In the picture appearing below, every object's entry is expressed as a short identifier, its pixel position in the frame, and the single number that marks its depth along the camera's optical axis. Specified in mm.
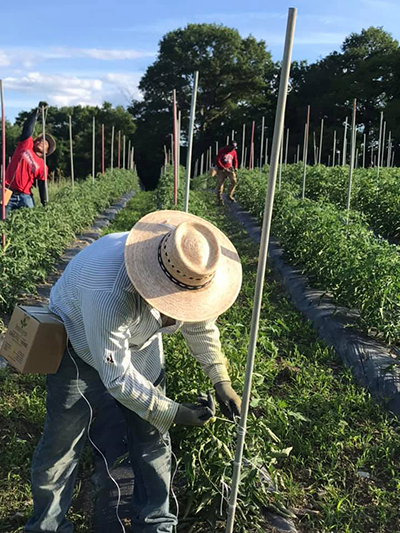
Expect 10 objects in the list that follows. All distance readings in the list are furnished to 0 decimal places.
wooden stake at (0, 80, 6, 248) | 5563
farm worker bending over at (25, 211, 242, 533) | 1835
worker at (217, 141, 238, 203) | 12211
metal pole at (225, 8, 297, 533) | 1630
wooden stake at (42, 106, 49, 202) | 6934
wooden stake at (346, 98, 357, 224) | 7118
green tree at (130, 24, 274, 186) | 36156
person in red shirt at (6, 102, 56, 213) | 6590
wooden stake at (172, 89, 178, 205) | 5352
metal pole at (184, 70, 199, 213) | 4363
